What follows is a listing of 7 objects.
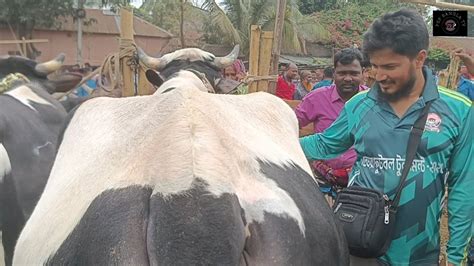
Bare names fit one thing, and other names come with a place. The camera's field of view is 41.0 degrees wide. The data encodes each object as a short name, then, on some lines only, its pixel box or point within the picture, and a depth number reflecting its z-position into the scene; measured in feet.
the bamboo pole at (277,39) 18.48
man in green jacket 9.41
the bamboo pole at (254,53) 17.79
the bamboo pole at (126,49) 17.57
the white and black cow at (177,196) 5.97
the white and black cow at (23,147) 13.09
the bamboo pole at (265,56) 17.51
